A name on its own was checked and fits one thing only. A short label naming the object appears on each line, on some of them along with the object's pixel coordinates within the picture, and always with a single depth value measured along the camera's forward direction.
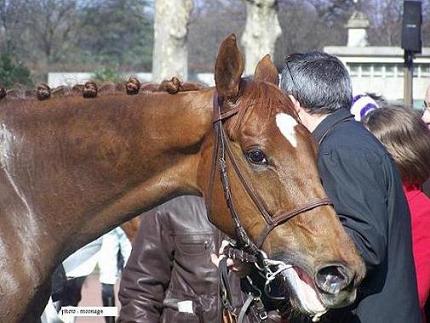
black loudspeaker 12.95
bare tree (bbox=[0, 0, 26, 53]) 36.56
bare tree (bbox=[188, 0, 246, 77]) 42.06
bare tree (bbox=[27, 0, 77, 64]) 39.94
